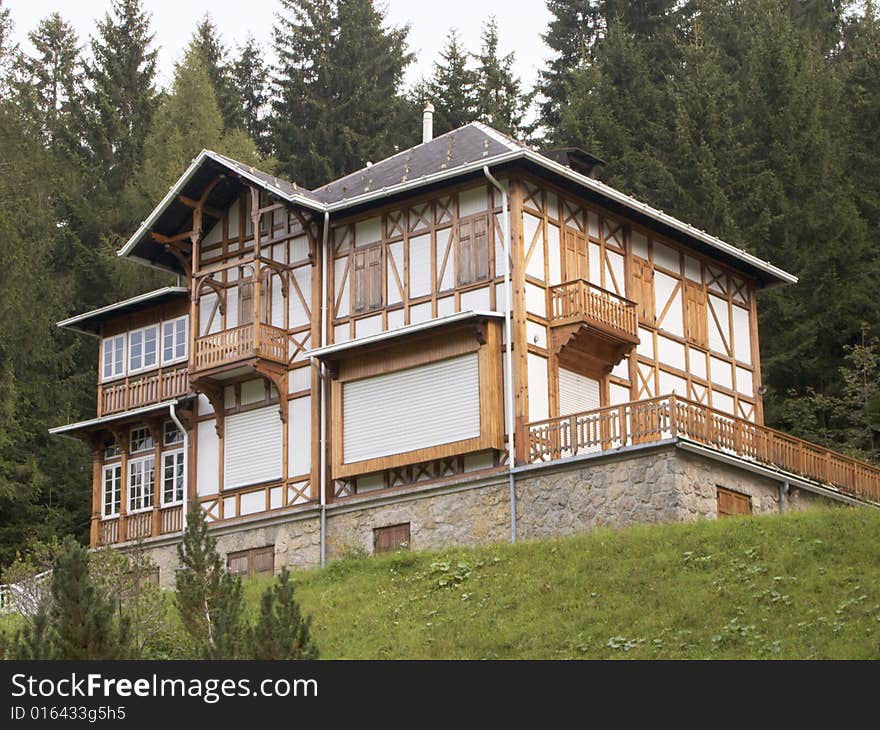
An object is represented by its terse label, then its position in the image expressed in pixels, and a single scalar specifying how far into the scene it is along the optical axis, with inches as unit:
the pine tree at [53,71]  2443.4
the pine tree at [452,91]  2434.8
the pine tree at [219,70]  2576.3
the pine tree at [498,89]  2468.0
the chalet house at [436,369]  1321.4
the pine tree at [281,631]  796.6
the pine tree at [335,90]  2394.2
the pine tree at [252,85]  2672.2
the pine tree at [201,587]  883.4
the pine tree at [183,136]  2228.1
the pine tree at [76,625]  836.0
